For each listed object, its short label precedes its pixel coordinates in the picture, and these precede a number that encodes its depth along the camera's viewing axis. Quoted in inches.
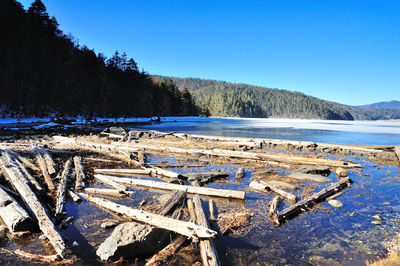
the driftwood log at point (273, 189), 308.1
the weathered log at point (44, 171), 330.6
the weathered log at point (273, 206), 265.1
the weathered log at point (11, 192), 272.4
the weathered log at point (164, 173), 398.6
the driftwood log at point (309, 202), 250.8
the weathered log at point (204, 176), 398.6
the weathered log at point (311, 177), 416.8
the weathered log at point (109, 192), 315.9
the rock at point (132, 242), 175.0
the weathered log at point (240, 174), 432.2
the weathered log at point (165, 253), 173.9
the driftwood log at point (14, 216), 204.2
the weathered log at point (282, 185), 363.7
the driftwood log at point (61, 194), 249.1
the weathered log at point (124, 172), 431.2
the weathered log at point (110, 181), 331.9
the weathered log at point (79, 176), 339.2
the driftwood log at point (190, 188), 317.1
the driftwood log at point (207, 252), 164.7
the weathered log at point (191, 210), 231.6
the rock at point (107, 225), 225.3
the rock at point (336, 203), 297.0
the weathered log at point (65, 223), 222.3
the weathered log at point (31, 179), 308.1
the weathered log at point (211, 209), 256.4
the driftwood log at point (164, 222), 186.6
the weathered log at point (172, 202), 243.9
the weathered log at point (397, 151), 668.7
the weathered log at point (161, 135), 1006.4
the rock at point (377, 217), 259.0
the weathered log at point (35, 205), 178.3
